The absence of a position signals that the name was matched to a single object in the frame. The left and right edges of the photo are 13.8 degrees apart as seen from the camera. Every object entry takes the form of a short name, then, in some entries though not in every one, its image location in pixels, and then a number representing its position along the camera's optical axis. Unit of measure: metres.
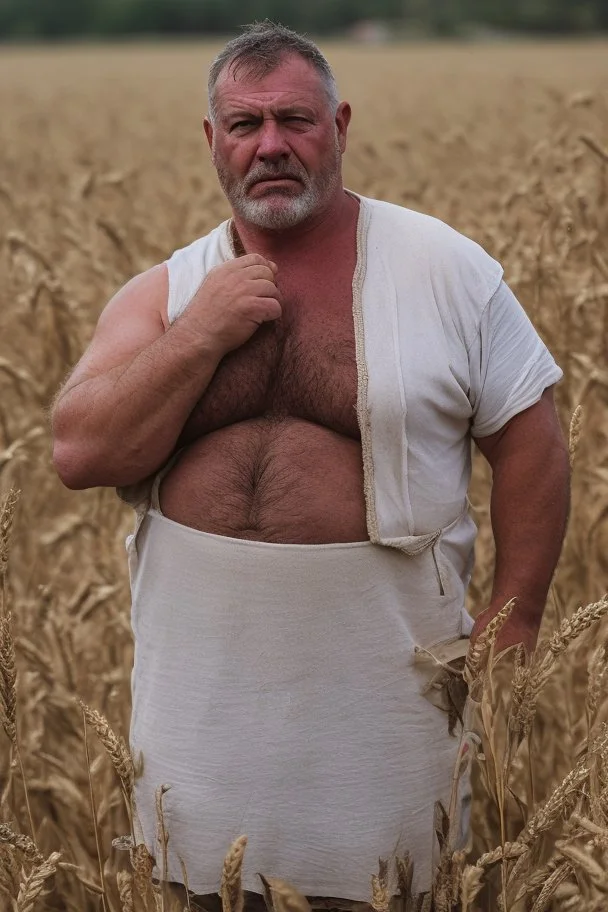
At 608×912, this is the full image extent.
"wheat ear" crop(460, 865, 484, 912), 4.06
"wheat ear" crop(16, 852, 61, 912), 4.08
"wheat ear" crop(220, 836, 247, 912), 3.91
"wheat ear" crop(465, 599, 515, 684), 4.17
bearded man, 4.99
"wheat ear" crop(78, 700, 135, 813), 4.37
